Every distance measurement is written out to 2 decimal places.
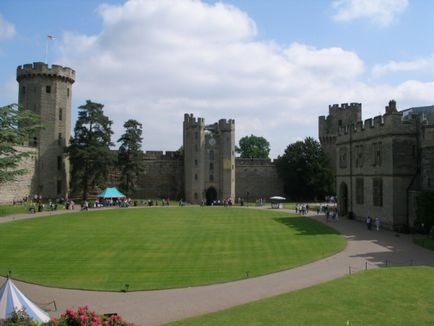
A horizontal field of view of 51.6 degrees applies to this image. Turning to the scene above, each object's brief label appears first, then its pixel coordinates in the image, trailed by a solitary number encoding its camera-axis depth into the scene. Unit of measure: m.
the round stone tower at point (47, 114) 61.56
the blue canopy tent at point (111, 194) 57.38
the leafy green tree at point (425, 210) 29.11
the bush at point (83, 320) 9.53
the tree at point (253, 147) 106.88
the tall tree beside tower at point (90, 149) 58.66
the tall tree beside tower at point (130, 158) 63.72
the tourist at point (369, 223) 33.87
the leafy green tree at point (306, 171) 67.31
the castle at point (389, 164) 32.84
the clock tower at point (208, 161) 69.12
